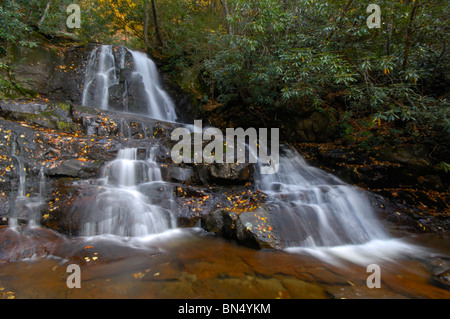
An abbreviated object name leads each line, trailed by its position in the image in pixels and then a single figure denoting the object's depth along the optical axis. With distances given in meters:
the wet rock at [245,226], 3.57
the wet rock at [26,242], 2.89
